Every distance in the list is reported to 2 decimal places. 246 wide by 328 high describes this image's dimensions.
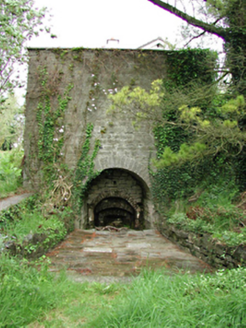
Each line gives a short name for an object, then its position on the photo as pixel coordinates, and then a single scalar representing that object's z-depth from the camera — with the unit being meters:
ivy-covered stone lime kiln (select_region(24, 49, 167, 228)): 7.27
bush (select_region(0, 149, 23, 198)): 6.73
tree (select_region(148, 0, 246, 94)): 5.07
